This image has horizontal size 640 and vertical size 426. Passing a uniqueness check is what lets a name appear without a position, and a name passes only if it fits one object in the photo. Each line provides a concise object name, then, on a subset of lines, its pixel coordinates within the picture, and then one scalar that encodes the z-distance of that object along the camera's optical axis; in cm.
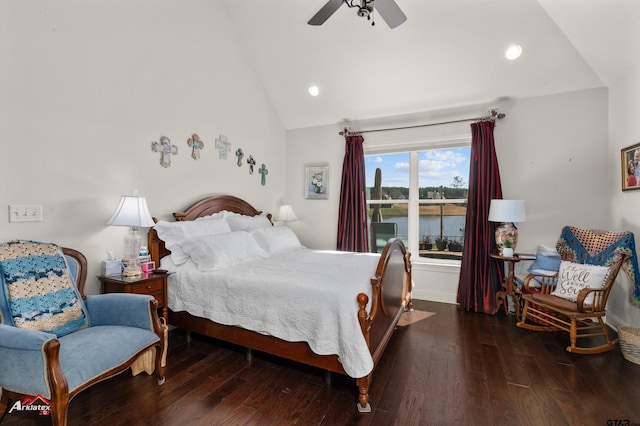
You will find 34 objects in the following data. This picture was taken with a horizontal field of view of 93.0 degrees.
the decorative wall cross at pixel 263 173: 448
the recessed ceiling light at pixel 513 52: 323
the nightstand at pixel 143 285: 230
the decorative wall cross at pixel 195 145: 331
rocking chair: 259
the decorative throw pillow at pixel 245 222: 361
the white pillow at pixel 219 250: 265
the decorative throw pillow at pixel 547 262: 319
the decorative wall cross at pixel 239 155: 400
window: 419
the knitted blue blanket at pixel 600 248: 270
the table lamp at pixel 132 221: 239
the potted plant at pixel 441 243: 428
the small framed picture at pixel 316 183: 476
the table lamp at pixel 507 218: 327
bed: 194
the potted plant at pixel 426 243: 438
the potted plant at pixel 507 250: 336
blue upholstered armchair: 146
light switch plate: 200
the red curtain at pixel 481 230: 365
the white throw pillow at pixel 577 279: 268
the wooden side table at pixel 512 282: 331
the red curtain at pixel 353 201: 441
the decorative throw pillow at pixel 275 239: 348
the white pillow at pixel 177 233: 281
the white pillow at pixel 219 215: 337
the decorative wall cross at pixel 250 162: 422
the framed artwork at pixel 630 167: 278
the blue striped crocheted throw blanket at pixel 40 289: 176
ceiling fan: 210
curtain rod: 367
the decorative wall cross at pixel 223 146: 368
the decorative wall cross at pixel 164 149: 295
